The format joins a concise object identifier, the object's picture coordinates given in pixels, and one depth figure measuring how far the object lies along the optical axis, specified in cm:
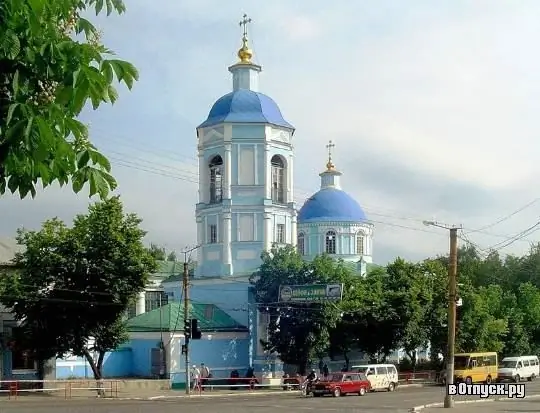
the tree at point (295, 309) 4966
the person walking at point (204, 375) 4825
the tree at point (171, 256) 10444
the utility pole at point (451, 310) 3039
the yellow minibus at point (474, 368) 5012
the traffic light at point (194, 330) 4081
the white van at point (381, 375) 4553
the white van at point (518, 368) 5550
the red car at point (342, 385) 4153
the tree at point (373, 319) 5238
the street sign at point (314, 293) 4819
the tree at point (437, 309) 5641
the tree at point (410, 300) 5328
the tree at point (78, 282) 3953
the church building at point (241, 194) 5562
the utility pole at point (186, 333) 4050
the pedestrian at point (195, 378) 4574
